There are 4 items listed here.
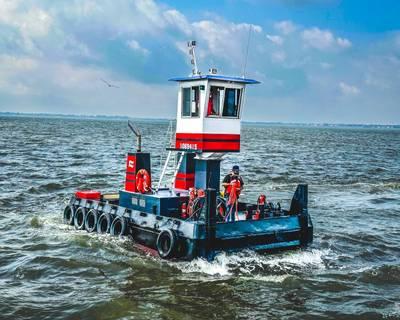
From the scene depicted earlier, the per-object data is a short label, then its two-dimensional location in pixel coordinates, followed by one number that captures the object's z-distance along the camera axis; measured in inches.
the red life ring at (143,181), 671.1
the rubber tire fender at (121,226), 651.5
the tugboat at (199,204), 567.5
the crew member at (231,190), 620.7
